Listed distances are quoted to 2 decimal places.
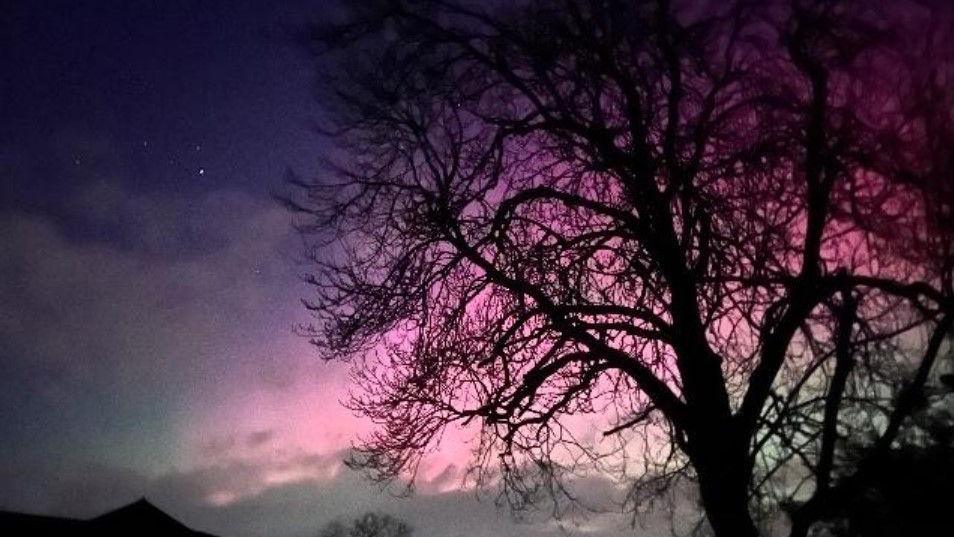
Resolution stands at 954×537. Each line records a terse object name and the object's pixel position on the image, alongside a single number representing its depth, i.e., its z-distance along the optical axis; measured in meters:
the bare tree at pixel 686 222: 7.91
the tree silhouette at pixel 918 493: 11.09
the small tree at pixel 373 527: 55.25
